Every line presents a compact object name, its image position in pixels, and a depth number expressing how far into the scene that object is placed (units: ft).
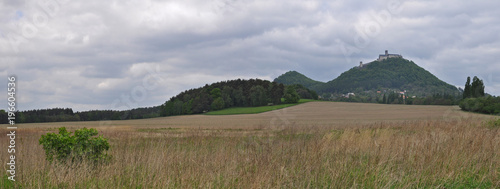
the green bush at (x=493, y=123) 82.53
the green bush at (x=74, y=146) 37.50
